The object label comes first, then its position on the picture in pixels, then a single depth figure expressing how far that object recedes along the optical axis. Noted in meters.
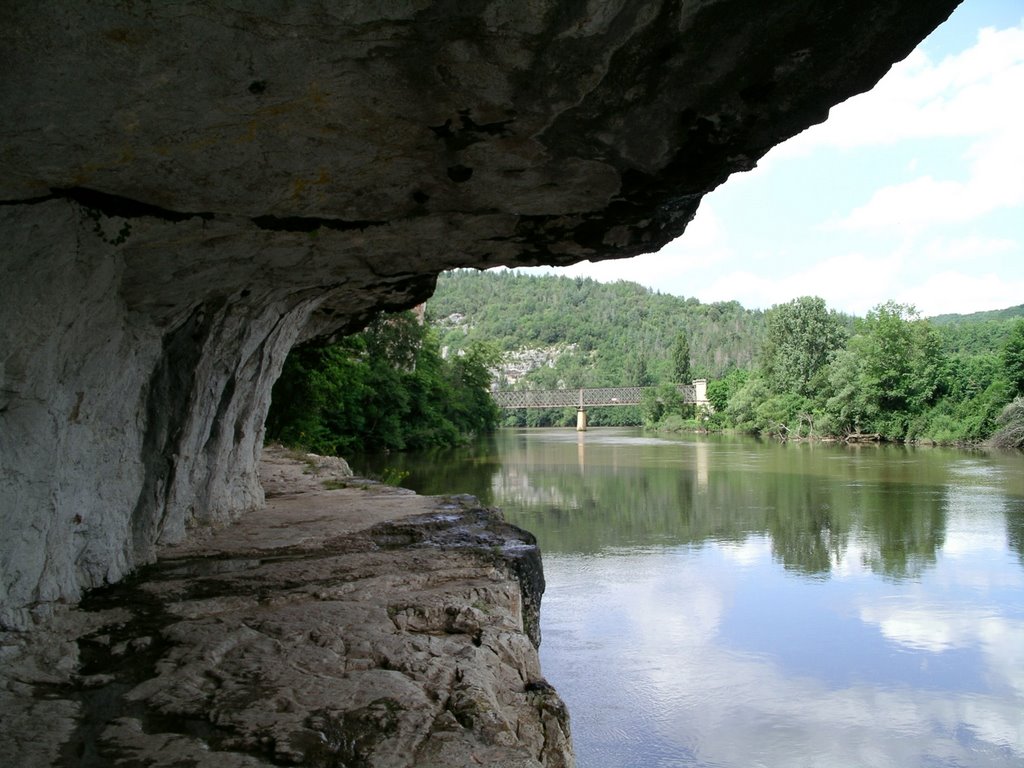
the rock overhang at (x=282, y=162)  2.63
